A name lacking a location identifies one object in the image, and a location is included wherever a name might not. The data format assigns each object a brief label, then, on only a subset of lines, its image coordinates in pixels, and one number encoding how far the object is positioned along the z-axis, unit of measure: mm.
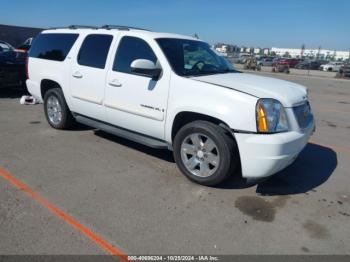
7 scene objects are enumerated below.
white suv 3889
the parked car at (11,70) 9156
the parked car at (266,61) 61266
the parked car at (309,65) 53738
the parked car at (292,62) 55744
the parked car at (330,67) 53219
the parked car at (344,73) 35219
